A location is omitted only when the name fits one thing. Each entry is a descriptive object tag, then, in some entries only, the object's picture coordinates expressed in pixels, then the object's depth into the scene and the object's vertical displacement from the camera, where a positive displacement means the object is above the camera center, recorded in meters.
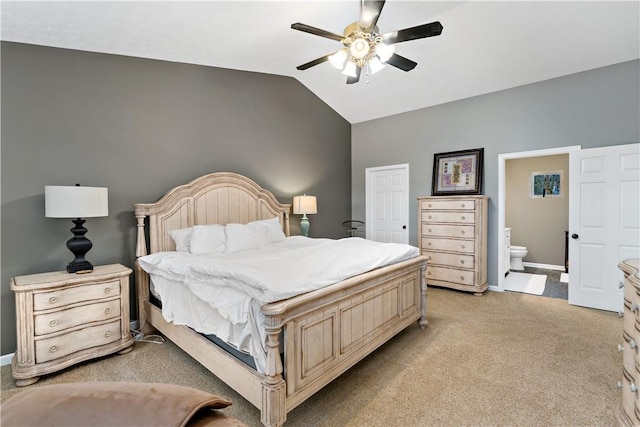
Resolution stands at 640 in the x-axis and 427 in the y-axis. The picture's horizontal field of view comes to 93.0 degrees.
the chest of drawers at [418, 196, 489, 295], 4.23 -0.49
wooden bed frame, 1.69 -0.82
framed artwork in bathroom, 5.83 +0.42
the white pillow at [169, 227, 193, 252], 3.18 -0.33
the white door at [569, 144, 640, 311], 3.46 -0.18
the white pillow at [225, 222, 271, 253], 3.28 -0.34
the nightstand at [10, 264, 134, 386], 2.22 -0.88
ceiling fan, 2.25 +1.34
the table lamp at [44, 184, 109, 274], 2.41 +0.00
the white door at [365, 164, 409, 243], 5.37 +0.05
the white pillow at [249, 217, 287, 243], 3.77 -0.29
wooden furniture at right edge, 1.49 -0.77
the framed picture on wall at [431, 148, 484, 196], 4.57 +0.52
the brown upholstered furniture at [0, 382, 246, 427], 0.68 -0.47
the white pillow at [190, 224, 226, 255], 3.09 -0.34
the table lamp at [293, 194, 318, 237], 4.59 +0.01
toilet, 5.80 -0.96
